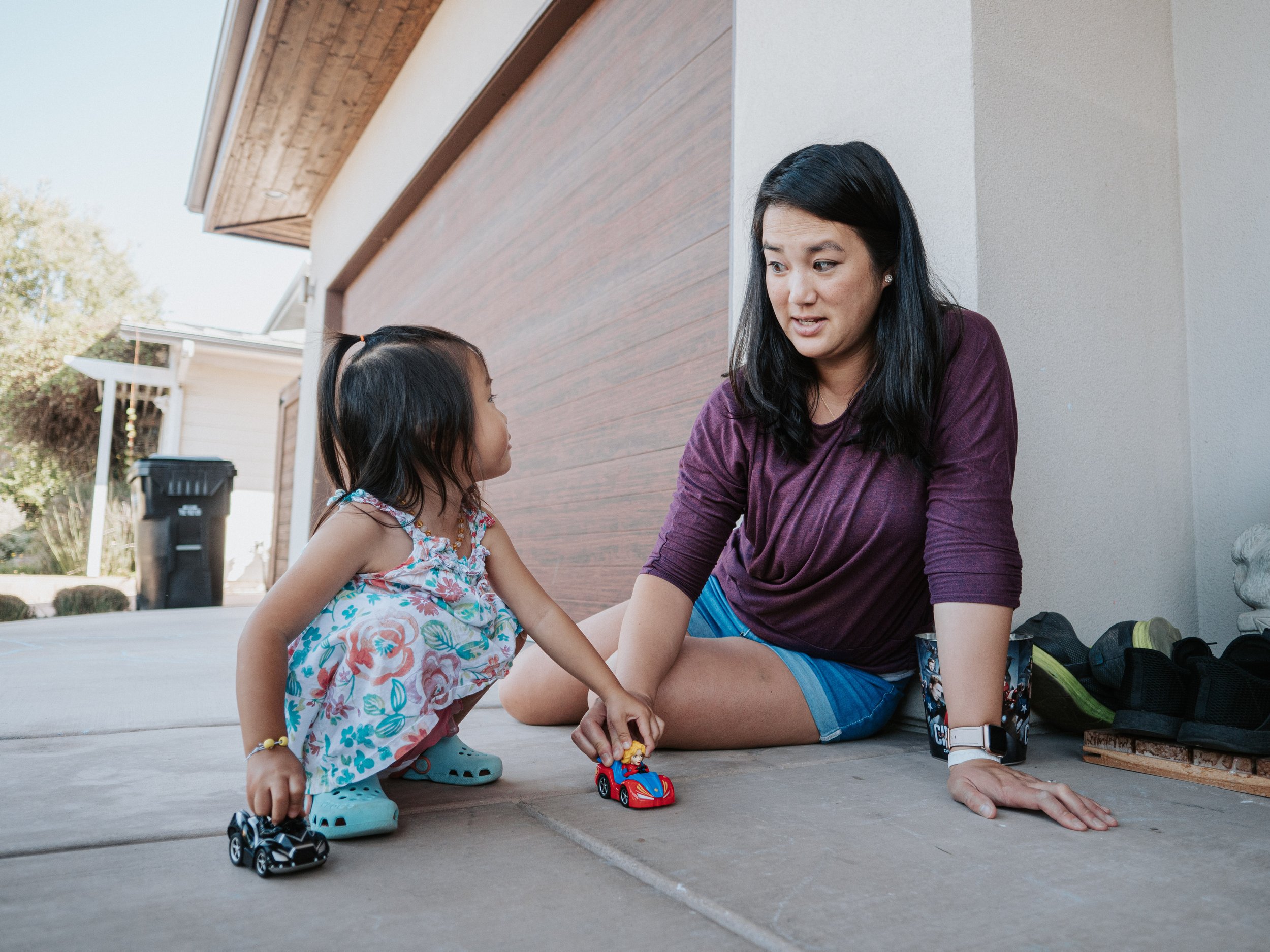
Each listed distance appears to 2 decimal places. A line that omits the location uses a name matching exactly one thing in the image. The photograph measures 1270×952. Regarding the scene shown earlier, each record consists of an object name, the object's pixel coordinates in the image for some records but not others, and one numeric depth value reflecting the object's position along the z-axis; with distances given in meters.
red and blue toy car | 1.20
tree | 13.71
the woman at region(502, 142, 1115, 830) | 1.37
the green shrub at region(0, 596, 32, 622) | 6.51
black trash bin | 6.70
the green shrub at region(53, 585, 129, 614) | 6.79
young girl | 1.06
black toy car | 0.92
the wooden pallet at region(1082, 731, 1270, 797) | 1.29
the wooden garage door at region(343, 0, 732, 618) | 2.71
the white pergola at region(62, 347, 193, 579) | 10.62
